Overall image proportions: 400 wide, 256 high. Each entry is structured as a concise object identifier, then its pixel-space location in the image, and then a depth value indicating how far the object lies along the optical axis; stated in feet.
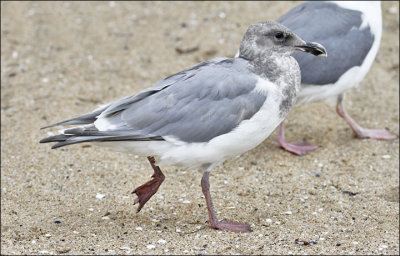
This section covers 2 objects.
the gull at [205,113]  26.81
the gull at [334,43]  35.09
